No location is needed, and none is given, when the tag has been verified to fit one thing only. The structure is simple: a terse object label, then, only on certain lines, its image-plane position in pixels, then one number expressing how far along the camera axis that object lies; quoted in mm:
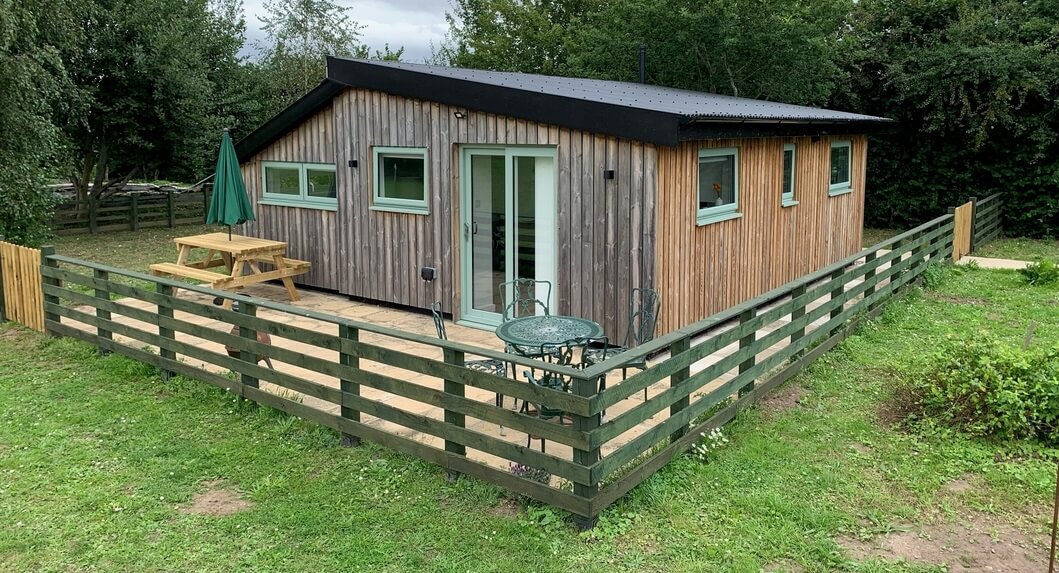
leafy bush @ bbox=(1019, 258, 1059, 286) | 10688
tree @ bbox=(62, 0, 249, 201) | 16453
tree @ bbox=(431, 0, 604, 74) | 30844
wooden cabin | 7340
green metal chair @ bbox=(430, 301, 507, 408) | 5566
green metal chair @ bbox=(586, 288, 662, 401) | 6047
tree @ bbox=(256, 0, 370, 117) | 23422
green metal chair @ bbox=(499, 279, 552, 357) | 8125
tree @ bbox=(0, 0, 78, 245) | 10781
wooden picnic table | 9633
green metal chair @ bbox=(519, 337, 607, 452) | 5117
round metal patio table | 5368
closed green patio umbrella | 9852
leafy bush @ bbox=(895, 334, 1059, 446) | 5227
